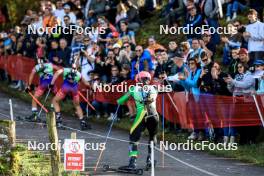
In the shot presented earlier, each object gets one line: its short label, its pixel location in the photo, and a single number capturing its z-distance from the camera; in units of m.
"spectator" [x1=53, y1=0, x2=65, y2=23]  30.21
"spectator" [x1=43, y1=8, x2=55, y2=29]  29.92
